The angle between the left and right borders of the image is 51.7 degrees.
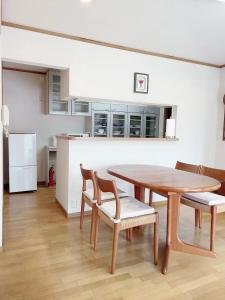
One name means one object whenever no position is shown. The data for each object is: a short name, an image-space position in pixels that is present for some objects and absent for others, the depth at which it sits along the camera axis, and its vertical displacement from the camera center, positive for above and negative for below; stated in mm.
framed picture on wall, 3381 +727
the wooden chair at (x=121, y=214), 1857 -691
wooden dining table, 1871 -434
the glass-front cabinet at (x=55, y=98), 4566 +634
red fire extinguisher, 4750 -961
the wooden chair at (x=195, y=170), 2760 -442
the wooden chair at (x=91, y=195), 2282 -667
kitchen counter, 2932 -99
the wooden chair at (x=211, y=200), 2236 -664
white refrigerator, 4098 -592
